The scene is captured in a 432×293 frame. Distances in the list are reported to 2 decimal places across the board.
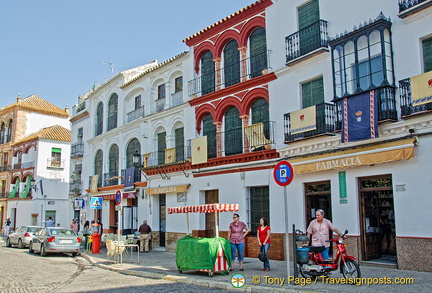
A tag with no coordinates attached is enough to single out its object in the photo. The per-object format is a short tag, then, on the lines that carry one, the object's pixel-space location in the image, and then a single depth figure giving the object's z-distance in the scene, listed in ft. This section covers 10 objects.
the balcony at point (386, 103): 40.93
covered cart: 40.88
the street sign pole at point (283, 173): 34.04
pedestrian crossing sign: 69.00
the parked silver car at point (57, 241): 65.59
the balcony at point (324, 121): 47.06
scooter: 33.14
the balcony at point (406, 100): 39.58
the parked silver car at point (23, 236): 81.25
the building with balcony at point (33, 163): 133.90
